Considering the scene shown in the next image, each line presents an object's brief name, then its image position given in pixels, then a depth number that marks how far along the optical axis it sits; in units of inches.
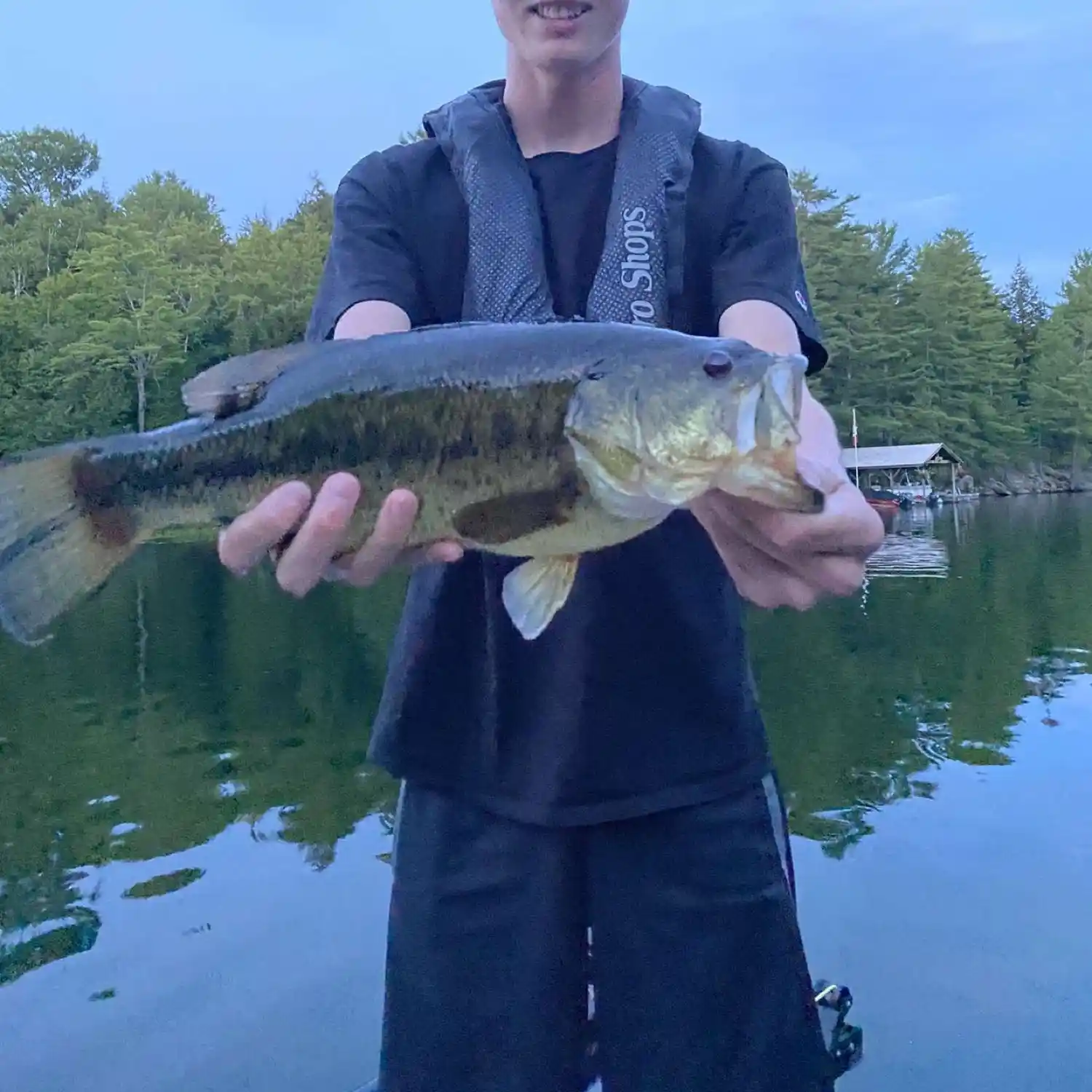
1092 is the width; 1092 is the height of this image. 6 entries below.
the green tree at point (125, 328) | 2007.9
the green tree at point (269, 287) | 2121.1
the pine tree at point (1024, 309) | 3511.3
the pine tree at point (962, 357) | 2952.8
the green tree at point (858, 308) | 2714.1
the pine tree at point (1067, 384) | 3196.4
